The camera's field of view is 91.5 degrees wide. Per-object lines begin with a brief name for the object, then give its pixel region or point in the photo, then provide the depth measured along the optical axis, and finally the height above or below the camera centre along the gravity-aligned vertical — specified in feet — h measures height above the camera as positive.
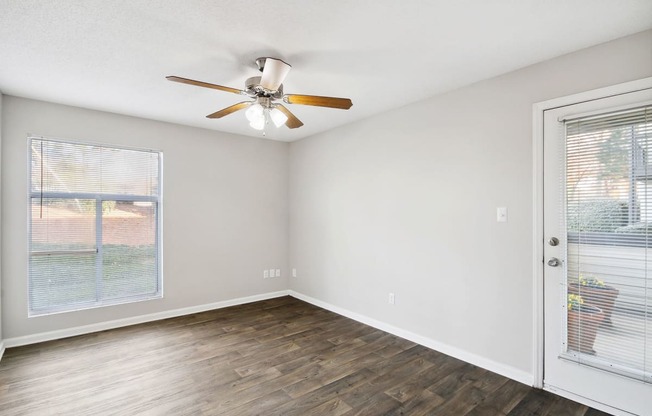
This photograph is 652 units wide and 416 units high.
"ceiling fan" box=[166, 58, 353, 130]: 6.97 +2.78
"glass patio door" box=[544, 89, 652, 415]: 6.51 -0.93
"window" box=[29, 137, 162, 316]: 10.77 -0.54
